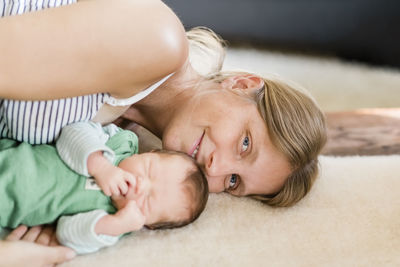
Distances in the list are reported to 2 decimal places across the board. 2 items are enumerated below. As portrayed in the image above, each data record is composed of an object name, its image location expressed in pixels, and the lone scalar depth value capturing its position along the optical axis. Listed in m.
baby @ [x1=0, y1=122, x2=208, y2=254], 1.15
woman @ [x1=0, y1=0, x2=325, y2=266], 1.18
